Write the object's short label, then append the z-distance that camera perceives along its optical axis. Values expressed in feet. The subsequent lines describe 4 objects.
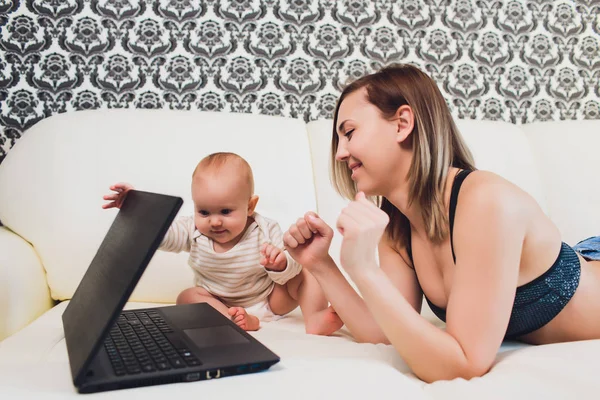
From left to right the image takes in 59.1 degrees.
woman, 2.90
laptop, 2.44
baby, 4.45
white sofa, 2.72
